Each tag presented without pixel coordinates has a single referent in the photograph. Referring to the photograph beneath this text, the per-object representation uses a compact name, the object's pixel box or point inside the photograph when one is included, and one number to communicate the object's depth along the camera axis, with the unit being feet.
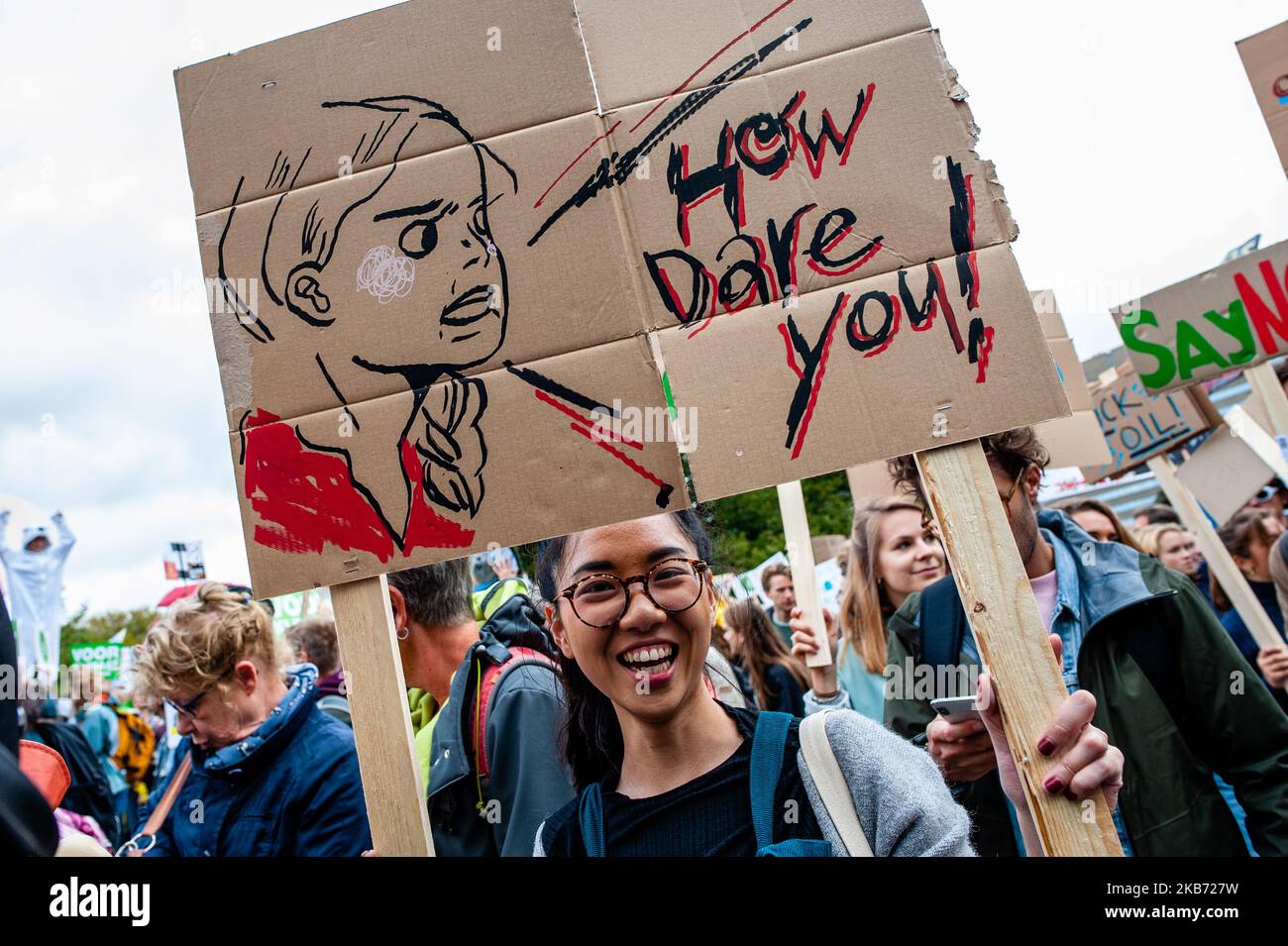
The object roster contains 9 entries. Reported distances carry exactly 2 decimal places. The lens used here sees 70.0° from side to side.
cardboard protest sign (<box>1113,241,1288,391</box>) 11.46
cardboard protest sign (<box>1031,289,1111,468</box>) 12.25
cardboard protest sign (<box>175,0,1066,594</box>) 5.26
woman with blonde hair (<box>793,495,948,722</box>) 11.17
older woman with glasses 7.45
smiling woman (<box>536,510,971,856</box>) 4.65
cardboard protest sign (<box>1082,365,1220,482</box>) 13.53
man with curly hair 6.73
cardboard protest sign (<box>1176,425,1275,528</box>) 12.59
